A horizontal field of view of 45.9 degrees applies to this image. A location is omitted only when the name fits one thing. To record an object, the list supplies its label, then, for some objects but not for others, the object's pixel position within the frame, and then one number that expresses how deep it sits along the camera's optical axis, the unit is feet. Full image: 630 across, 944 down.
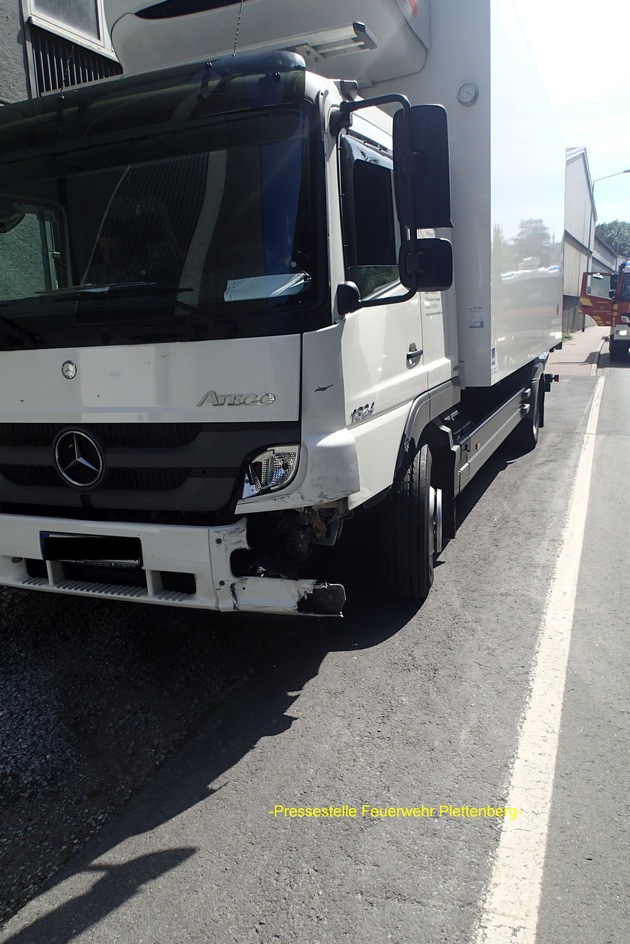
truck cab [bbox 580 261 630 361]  67.87
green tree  386.59
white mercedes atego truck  10.21
